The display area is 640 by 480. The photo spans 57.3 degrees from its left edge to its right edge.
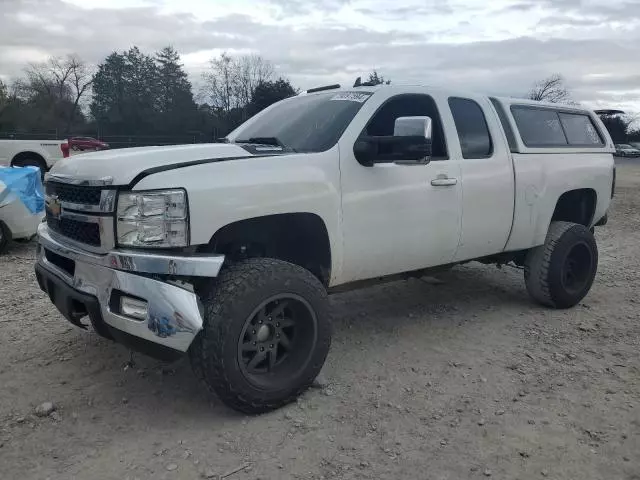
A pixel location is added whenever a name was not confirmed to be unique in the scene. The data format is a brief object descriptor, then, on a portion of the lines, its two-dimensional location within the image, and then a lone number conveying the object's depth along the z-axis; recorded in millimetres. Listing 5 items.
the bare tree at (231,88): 44688
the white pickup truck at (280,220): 3105
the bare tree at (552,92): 46972
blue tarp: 7629
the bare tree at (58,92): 50969
